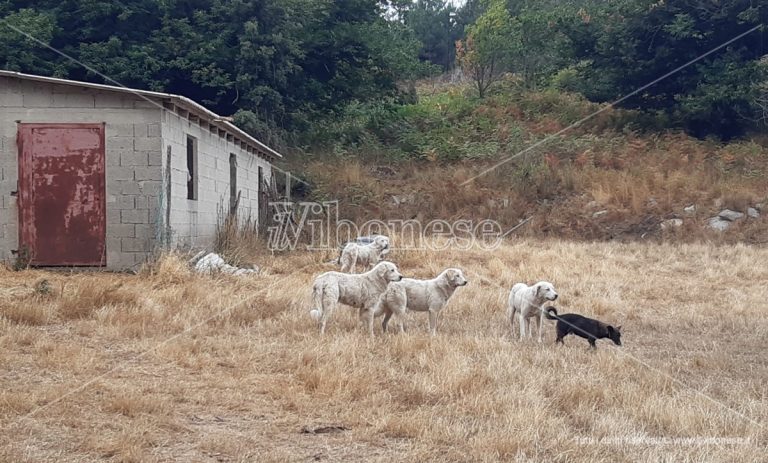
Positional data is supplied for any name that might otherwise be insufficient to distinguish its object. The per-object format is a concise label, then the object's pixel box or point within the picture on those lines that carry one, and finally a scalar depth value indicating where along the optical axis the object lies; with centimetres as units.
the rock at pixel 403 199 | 2711
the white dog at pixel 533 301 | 923
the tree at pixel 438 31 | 5691
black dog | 884
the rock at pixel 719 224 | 2160
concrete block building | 1341
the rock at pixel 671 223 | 2212
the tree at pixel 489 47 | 3669
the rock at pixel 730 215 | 2200
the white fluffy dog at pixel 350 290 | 947
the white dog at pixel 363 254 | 1558
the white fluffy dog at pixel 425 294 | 973
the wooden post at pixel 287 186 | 2585
